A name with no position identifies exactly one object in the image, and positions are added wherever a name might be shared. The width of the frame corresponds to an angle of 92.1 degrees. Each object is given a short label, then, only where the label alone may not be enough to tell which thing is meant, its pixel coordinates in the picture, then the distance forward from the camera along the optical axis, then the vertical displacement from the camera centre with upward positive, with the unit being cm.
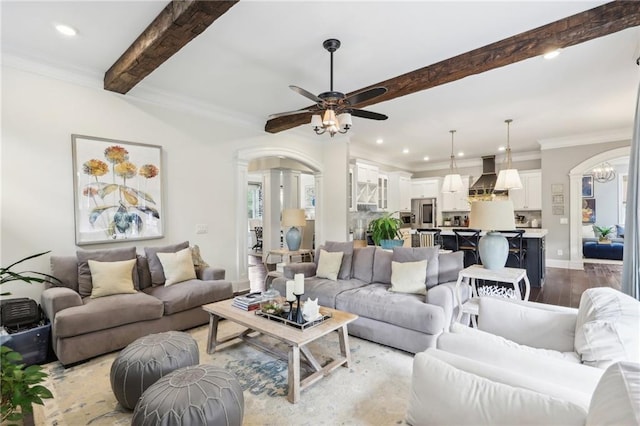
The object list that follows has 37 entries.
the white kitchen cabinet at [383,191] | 802 +45
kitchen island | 539 -90
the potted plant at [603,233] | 824 -77
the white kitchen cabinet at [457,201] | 891 +19
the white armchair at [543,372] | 93 -69
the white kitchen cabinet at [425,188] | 926 +61
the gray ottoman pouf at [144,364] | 199 -102
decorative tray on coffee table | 245 -92
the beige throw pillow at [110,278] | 311 -69
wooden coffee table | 221 -96
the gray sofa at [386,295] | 285 -93
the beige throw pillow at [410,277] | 334 -77
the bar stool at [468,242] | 582 -67
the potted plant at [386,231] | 557 -41
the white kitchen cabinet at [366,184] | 714 +60
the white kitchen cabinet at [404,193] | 902 +45
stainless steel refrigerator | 937 -16
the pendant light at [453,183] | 623 +49
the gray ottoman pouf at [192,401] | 153 -99
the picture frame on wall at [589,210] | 954 -14
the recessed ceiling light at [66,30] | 266 +160
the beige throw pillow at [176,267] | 365 -67
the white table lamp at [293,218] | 567 -16
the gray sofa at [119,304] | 266 -91
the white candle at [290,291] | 256 -68
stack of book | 290 -88
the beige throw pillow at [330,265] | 405 -75
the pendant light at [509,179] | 542 +49
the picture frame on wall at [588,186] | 957 +60
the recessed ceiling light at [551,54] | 276 +146
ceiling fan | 279 +102
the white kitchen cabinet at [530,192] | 776 +37
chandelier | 875 +92
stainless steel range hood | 813 +71
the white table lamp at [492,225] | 301 -18
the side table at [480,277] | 298 -69
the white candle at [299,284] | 247 -60
